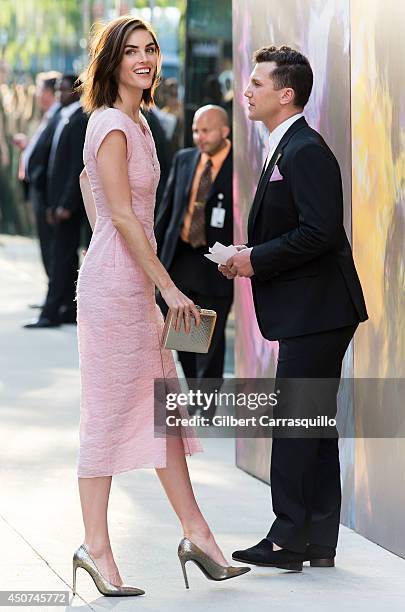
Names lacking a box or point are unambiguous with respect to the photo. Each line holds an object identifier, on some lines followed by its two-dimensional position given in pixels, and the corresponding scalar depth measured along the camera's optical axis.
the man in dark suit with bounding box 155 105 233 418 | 14.45
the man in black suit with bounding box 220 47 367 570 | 8.77
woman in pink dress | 8.28
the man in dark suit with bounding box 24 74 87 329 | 22.15
